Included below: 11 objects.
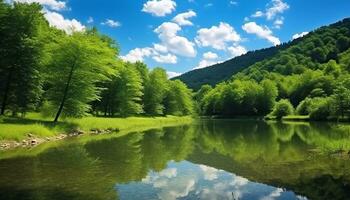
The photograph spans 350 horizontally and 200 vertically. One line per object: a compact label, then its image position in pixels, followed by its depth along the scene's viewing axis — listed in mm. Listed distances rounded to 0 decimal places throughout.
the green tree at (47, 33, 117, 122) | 49031
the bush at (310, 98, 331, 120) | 89656
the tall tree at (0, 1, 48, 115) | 42781
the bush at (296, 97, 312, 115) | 110875
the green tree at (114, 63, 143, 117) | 81625
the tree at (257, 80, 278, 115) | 142000
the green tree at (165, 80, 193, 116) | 125375
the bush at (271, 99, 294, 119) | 117125
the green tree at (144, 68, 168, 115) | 106375
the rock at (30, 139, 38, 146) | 34700
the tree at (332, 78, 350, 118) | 79562
